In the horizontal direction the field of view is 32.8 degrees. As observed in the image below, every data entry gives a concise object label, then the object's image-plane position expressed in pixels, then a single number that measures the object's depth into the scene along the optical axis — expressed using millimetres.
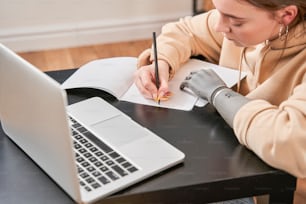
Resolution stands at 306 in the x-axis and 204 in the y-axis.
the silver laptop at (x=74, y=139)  862
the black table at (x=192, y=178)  954
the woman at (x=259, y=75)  994
